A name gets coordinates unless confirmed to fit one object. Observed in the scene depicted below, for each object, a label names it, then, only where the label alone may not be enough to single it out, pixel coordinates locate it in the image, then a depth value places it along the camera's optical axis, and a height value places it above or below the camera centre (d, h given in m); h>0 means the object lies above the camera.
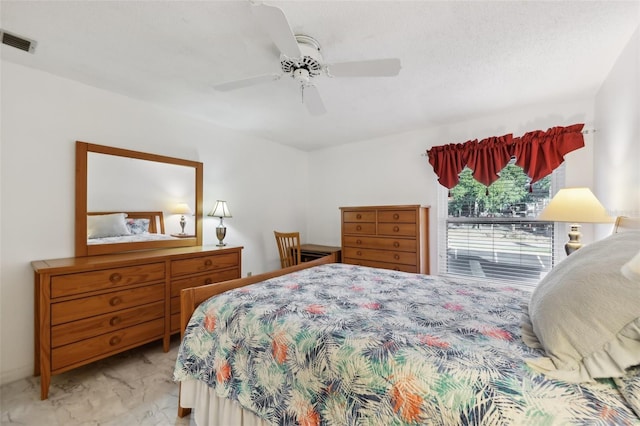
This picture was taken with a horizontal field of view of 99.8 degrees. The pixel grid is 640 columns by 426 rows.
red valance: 2.55 +0.62
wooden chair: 3.62 -0.48
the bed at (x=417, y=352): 0.73 -0.48
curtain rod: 2.47 +0.76
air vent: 1.67 +1.10
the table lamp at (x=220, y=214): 3.03 +0.00
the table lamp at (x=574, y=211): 1.89 +0.02
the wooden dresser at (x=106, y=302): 1.76 -0.66
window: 2.84 -0.18
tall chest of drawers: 2.99 -0.28
